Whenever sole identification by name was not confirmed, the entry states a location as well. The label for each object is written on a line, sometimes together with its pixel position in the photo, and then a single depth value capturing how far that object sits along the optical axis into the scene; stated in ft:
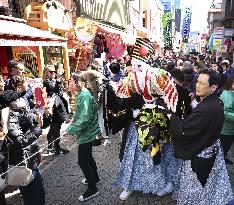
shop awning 23.25
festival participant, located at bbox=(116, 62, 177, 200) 12.32
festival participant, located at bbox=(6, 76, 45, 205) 10.54
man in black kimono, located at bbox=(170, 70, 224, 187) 9.90
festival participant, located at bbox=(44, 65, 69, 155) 19.11
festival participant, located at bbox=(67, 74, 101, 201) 12.58
